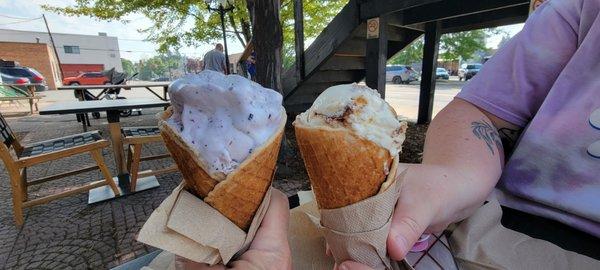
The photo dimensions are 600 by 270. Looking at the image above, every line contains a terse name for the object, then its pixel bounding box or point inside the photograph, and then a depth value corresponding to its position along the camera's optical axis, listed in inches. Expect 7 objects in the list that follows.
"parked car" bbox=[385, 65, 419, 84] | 1099.9
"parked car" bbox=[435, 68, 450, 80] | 1252.5
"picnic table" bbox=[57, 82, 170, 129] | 266.4
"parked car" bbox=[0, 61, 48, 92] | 735.1
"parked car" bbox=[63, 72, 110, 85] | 992.9
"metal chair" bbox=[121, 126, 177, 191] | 134.5
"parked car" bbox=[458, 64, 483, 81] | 1145.1
